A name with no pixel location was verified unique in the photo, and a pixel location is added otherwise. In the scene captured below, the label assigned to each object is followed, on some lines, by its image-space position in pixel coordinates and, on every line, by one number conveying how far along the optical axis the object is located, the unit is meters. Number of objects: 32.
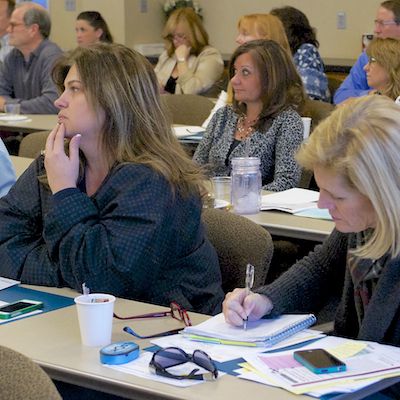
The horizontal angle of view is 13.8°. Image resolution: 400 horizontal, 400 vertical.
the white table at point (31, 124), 9.62
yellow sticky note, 3.35
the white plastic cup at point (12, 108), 10.53
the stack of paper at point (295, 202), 5.96
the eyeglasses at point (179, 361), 3.20
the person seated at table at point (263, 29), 10.23
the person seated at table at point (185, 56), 13.14
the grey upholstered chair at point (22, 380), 2.01
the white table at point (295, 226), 5.55
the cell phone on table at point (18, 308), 3.90
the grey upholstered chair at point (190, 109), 9.80
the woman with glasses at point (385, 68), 8.28
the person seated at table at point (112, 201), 4.24
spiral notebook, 3.55
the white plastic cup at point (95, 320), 3.51
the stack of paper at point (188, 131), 8.61
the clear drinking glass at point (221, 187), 6.53
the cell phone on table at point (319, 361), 3.19
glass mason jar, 6.04
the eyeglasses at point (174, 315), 3.88
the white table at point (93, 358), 3.10
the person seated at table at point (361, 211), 3.40
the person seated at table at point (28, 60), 11.55
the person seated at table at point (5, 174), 5.57
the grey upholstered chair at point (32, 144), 7.53
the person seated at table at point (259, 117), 7.37
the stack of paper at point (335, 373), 3.08
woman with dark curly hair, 11.05
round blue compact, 3.34
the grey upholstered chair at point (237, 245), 4.56
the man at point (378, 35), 11.12
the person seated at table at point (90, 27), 13.81
